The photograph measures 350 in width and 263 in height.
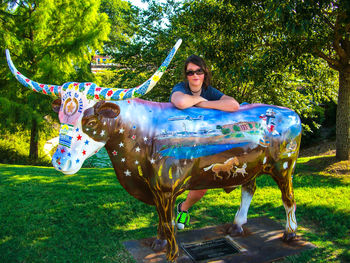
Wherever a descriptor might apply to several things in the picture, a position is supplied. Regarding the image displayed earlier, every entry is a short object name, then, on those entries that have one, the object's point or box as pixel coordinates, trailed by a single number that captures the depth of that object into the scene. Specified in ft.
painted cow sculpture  9.25
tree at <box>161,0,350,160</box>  20.34
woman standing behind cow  10.61
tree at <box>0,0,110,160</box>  38.01
